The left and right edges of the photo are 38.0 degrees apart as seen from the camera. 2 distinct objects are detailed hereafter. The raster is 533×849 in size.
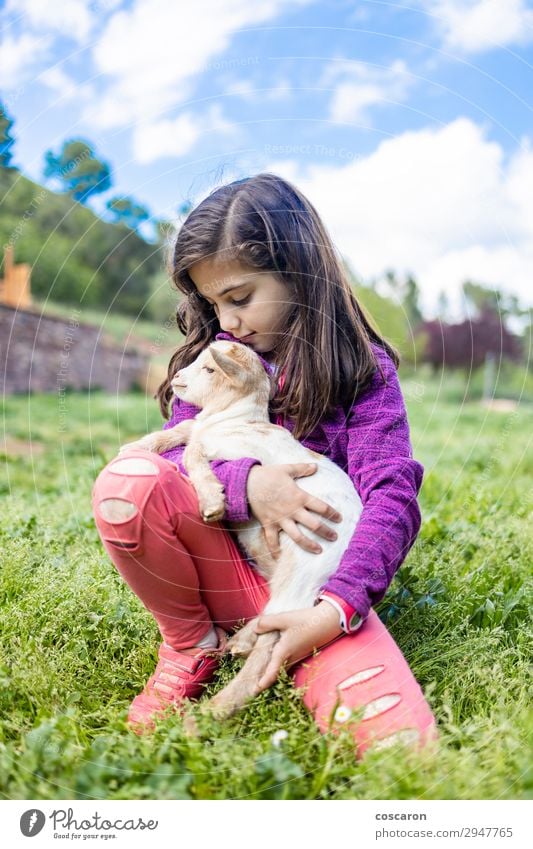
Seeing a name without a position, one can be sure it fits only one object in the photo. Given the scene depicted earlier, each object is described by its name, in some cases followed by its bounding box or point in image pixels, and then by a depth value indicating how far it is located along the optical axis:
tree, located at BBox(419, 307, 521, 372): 12.21
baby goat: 2.02
